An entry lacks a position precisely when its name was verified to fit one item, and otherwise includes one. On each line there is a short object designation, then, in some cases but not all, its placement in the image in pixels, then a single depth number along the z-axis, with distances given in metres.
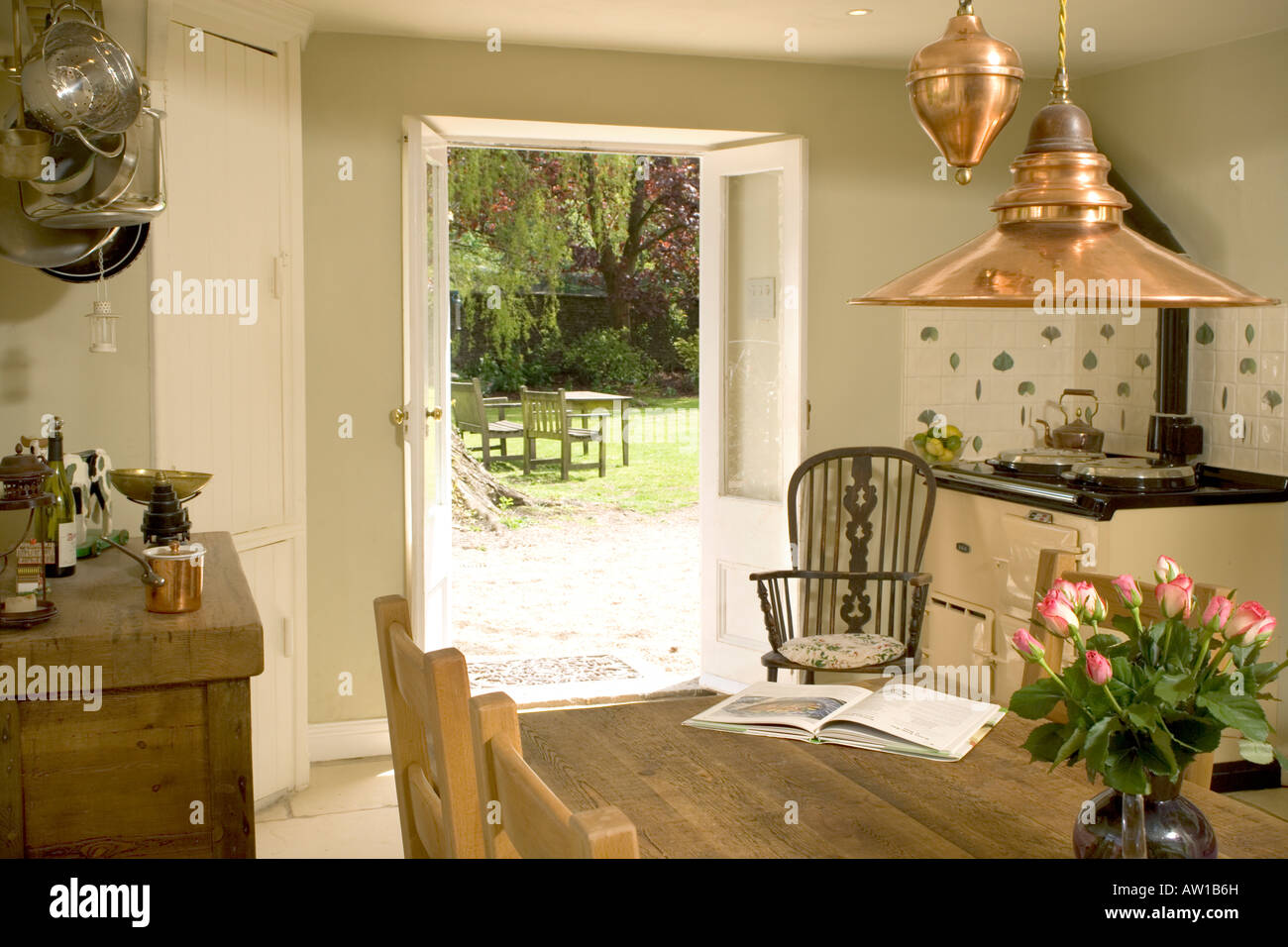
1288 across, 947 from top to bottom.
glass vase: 1.54
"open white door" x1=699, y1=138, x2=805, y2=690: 4.93
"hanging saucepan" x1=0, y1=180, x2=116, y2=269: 2.93
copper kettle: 4.87
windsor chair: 4.65
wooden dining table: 1.73
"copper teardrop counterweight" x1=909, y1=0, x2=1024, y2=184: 1.44
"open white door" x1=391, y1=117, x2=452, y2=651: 4.43
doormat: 5.74
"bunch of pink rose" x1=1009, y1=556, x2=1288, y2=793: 1.47
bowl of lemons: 5.05
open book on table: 2.16
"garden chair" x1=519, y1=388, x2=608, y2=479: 9.96
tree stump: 9.24
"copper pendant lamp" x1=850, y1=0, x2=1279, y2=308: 1.31
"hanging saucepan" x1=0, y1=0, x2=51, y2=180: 2.64
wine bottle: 2.63
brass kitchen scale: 2.68
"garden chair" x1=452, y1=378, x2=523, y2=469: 10.12
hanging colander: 2.45
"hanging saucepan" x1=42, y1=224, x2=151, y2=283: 3.18
